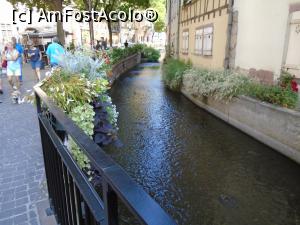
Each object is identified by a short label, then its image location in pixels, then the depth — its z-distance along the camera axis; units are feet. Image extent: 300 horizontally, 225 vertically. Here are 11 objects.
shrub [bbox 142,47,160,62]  106.01
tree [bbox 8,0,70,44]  49.62
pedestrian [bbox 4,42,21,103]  26.31
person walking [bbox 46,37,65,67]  29.01
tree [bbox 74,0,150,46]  78.67
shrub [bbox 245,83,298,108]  18.85
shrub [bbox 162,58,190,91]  39.75
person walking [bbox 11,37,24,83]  30.01
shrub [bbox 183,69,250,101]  24.36
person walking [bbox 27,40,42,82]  34.36
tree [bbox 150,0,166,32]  140.40
